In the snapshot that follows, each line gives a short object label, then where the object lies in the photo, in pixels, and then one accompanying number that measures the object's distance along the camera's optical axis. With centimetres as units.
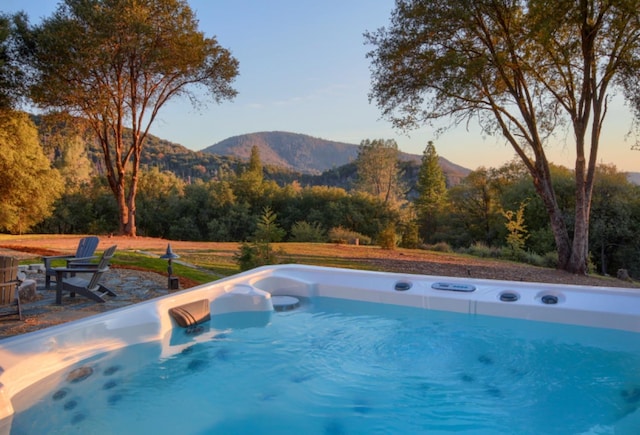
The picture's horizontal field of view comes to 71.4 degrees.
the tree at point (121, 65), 1045
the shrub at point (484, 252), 1210
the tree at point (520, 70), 716
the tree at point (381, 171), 2695
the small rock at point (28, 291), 409
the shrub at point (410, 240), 1337
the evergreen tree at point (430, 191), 2336
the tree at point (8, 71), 1074
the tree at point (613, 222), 1553
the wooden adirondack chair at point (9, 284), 339
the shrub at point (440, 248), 1339
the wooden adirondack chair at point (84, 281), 397
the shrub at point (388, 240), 1108
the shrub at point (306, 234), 1625
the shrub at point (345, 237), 1409
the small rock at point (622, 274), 956
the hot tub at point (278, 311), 250
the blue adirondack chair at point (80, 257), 450
